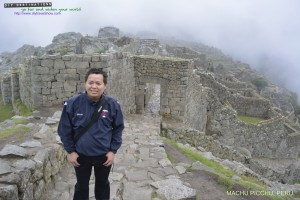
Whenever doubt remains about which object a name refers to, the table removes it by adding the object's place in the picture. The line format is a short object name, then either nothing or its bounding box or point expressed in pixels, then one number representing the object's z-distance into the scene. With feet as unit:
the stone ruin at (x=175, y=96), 24.60
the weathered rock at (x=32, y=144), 13.13
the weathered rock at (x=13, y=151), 11.48
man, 9.85
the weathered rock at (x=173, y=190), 13.13
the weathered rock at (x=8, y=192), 9.29
